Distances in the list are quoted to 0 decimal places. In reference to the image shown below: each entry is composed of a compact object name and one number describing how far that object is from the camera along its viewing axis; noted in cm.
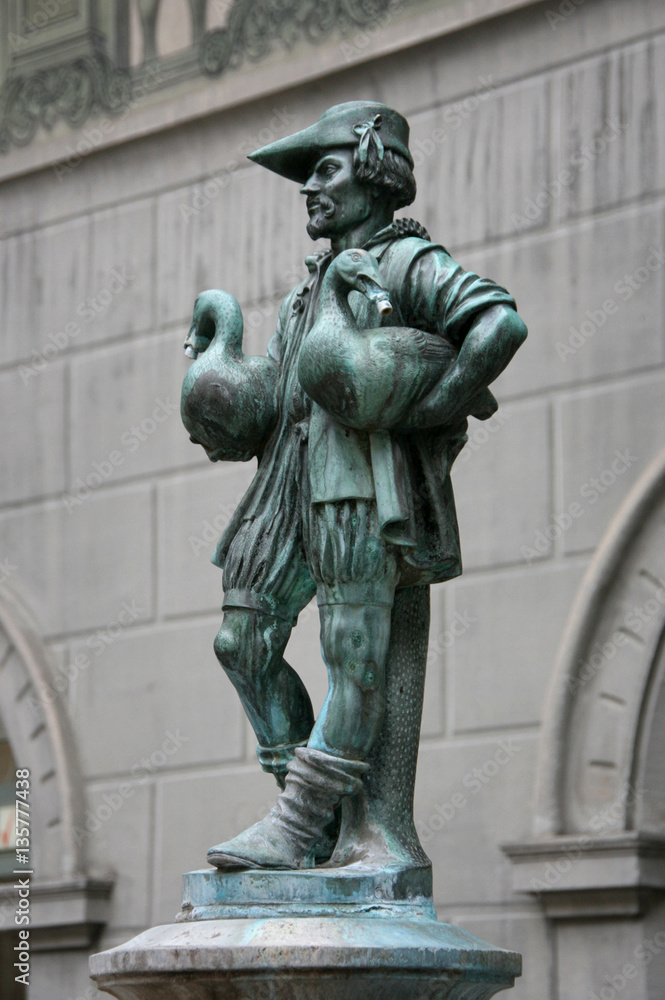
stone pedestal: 593
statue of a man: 661
